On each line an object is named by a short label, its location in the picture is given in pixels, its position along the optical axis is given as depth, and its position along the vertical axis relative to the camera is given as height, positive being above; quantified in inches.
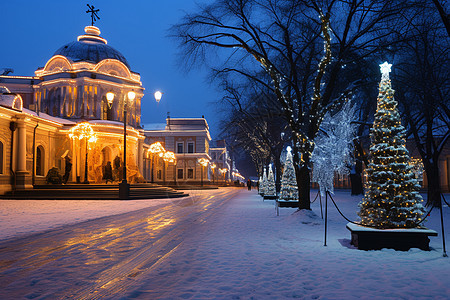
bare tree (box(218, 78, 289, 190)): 845.3 +156.5
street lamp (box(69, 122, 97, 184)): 1169.4 +139.5
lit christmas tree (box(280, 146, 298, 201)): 778.3 -31.9
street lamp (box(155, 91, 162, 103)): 813.5 +177.8
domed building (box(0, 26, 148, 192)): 1171.9 +247.7
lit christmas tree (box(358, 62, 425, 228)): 318.3 -5.6
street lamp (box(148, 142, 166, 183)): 1635.6 +118.1
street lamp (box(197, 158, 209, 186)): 2377.3 +81.5
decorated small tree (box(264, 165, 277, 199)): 1128.8 -51.5
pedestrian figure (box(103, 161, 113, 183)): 1250.0 +5.8
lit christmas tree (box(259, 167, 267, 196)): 1209.0 -41.4
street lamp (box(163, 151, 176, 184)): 1813.4 +90.3
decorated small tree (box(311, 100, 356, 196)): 1223.5 +93.6
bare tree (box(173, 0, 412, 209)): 515.5 +206.1
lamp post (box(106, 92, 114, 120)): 875.4 +189.9
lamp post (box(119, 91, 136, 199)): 1019.3 -43.7
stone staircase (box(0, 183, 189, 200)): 1056.2 -52.4
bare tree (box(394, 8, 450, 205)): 595.5 +128.0
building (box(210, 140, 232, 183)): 3957.7 +159.0
